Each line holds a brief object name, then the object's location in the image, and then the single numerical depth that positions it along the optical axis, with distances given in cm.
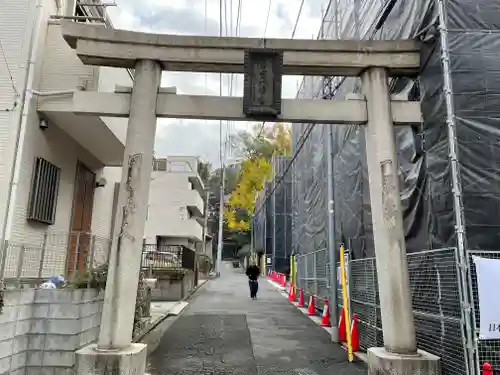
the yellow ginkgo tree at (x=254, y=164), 4123
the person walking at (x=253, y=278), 1725
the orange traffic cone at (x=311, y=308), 1250
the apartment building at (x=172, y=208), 3152
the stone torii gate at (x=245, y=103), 579
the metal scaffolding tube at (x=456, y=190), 442
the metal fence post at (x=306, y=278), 1463
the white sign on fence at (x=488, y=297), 435
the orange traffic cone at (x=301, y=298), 1469
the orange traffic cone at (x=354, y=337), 761
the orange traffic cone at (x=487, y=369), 408
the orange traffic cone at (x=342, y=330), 843
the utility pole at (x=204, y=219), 4093
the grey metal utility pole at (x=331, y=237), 920
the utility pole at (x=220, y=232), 3503
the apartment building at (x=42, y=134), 715
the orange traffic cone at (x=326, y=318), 1048
